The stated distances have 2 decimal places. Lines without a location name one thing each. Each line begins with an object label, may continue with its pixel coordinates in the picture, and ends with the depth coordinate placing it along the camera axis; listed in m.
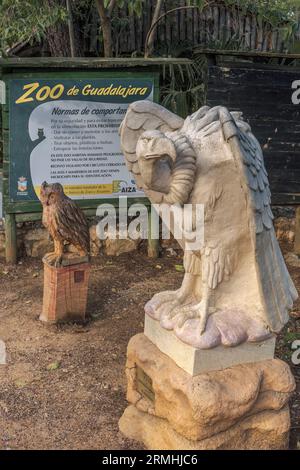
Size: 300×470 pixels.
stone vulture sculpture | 2.87
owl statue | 4.52
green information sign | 5.59
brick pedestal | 4.70
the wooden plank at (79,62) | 5.41
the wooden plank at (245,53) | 5.44
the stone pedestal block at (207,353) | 3.08
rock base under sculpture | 3.02
